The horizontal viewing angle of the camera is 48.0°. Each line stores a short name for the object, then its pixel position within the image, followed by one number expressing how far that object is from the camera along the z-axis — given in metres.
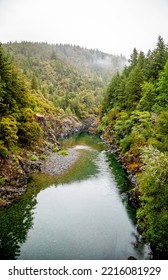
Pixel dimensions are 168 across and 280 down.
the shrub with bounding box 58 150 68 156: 38.62
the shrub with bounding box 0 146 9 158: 23.73
